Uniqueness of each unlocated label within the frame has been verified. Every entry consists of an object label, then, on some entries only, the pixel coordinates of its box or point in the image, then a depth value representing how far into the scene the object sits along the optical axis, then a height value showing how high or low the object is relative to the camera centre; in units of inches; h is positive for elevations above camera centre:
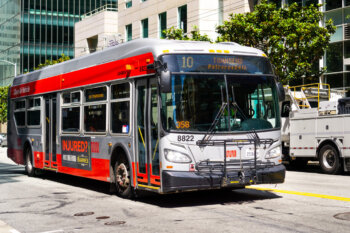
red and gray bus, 376.8 +3.6
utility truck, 674.8 -15.1
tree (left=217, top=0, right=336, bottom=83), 915.4 +151.3
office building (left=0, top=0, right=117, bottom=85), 3154.5 +577.5
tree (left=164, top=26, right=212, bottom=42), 1098.7 +186.2
